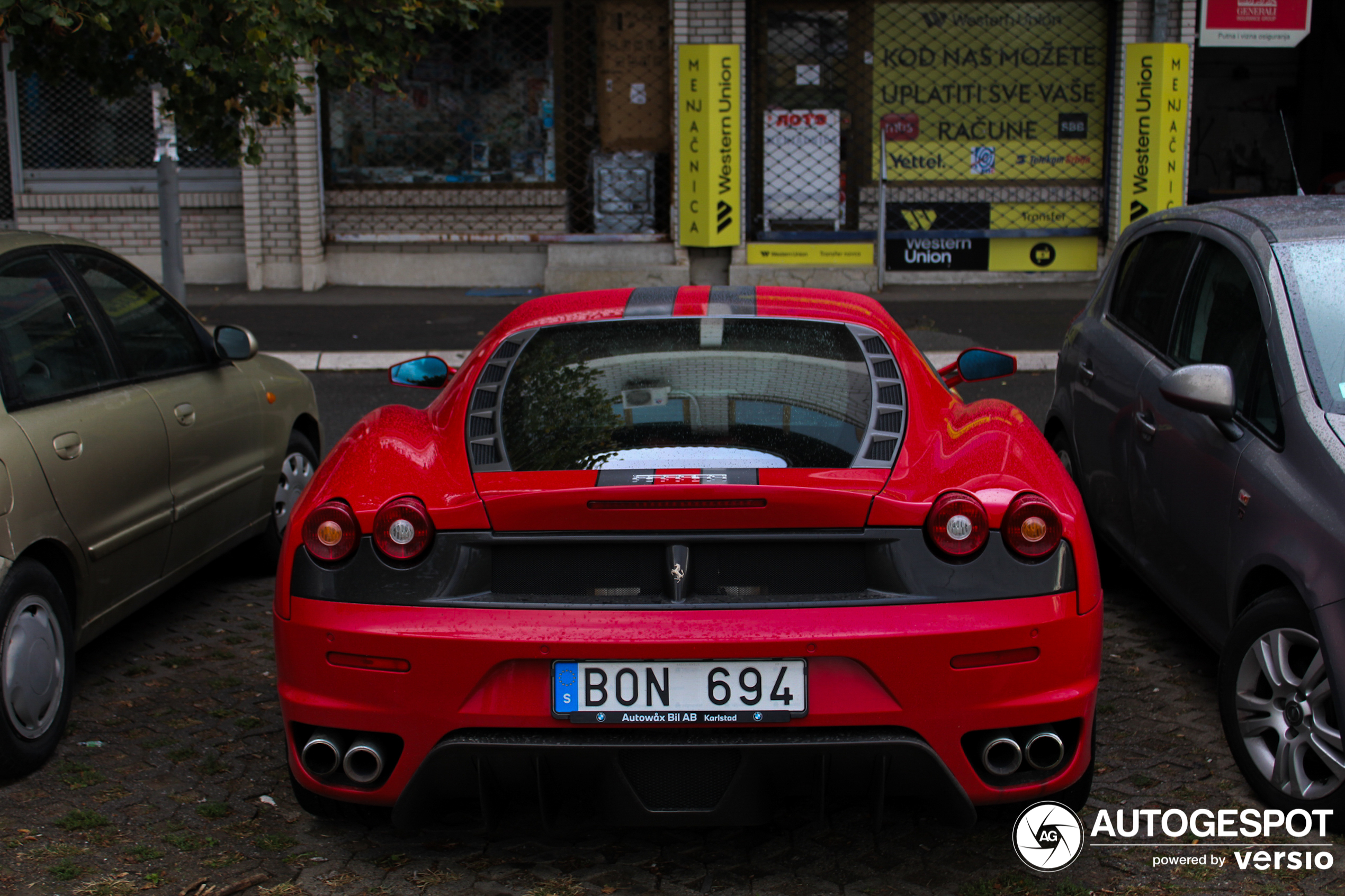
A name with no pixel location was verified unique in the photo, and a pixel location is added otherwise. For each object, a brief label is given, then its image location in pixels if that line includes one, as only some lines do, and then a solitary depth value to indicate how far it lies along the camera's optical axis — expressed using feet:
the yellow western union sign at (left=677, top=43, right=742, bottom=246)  45.21
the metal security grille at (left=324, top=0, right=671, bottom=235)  48.88
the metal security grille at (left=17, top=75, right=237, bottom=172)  49.34
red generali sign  45.88
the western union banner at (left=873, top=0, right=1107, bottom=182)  48.52
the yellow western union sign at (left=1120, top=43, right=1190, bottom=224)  46.42
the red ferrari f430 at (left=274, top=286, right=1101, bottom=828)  9.51
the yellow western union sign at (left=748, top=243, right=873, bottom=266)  47.06
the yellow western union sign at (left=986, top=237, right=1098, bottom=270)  49.11
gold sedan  12.85
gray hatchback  11.32
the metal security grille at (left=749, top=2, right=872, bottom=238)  48.29
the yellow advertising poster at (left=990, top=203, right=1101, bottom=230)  49.01
